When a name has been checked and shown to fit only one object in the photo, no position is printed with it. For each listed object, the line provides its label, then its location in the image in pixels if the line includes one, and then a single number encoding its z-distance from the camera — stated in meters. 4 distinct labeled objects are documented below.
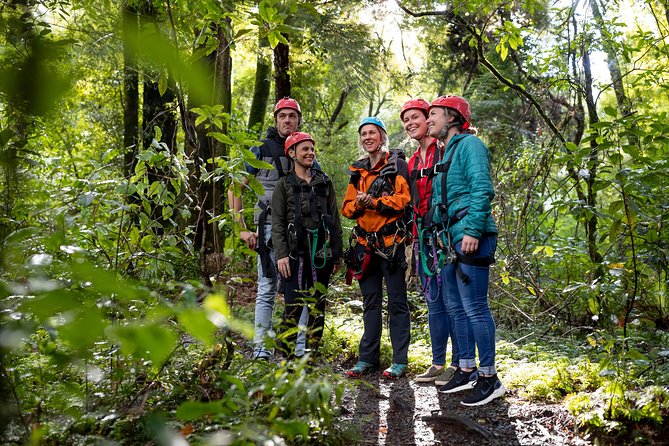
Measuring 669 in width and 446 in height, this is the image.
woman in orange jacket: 5.38
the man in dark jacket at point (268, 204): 5.64
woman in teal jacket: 4.45
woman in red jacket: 5.21
